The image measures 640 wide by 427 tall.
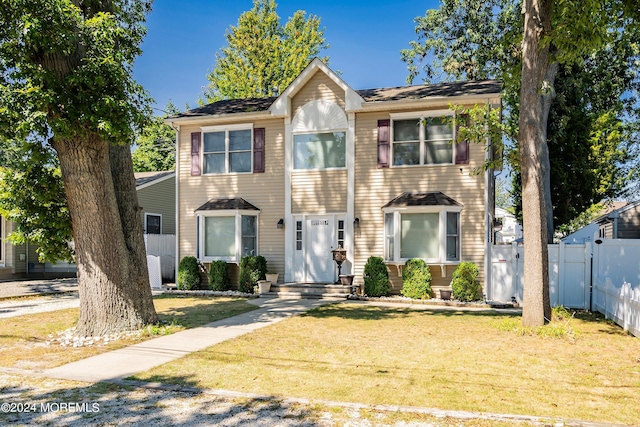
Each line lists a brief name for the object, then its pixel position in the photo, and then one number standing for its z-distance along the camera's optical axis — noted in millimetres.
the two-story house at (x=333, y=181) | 13875
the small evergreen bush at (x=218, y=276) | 15453
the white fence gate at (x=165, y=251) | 18531
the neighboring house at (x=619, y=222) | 19359
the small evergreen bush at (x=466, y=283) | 13016
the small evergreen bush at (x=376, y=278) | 13859
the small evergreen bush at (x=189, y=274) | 15797
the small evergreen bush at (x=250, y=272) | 15031
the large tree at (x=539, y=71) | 8438
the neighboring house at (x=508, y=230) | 29755
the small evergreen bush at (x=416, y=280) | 13469
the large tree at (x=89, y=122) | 7102
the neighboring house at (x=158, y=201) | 20644
